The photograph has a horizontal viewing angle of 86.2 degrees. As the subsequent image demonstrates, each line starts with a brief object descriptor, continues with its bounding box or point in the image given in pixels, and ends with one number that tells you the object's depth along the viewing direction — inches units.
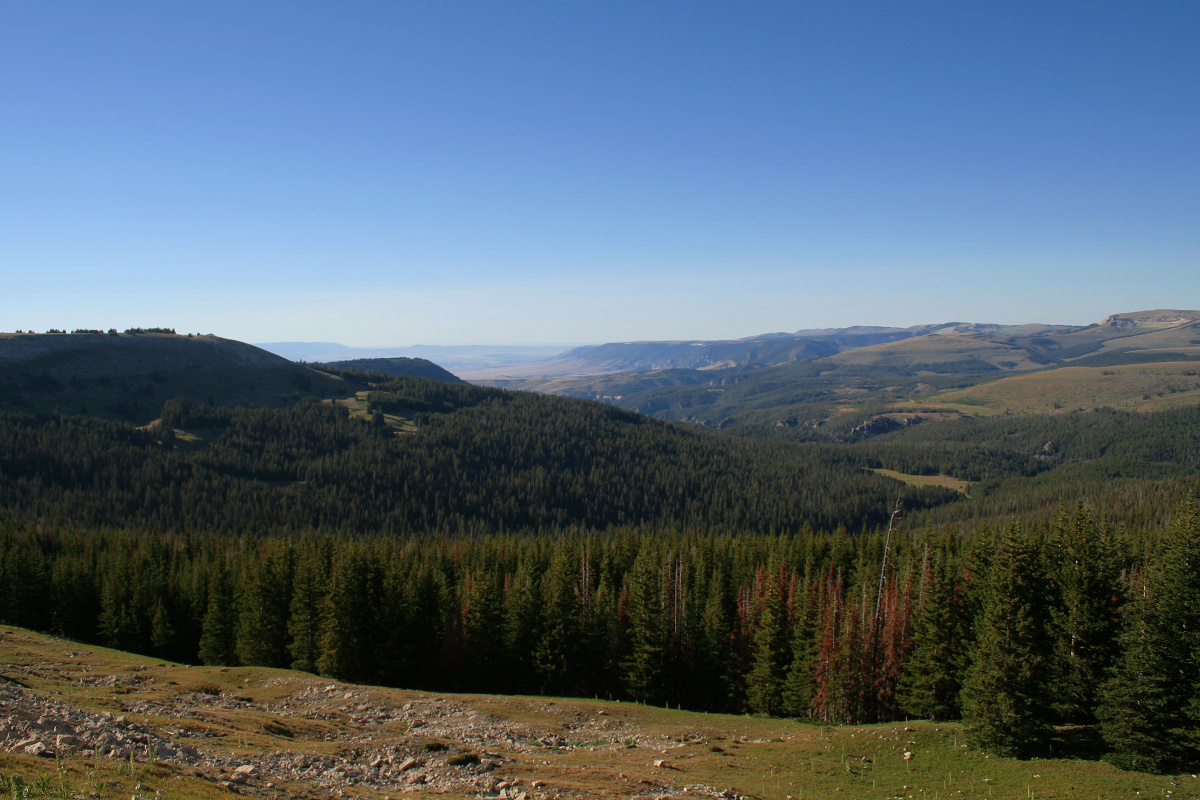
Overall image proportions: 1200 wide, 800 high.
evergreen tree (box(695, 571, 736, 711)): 2593.5
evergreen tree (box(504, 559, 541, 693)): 2583.7
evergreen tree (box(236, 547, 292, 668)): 2817.4
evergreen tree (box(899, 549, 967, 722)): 2028.8
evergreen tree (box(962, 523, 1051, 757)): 1533.0
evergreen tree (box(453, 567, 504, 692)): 2591.0
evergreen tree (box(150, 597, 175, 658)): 3139.8
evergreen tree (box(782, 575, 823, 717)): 2257.6
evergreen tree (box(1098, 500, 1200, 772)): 1378.0
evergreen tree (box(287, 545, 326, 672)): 2652.6
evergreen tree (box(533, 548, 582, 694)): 2532.0
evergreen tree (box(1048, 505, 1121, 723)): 1721.2
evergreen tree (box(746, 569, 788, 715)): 2389.3
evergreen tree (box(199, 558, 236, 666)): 2974.9
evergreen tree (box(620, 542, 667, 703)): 2512.3
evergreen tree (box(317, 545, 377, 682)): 2502.5
